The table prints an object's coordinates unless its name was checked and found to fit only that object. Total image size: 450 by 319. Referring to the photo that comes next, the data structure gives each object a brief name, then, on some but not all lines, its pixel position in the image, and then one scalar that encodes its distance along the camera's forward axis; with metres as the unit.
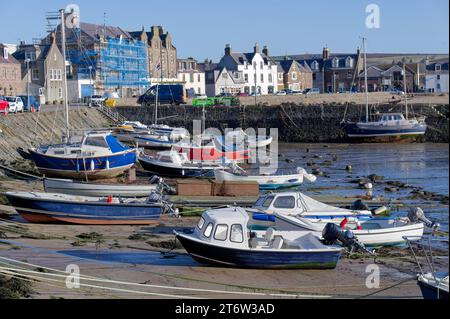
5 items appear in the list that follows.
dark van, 67.38
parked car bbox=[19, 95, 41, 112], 51.33
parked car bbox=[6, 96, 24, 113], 48.17
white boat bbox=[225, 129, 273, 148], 47.86
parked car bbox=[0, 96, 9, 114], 45.75
